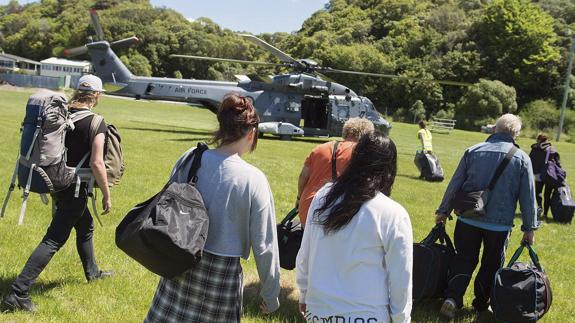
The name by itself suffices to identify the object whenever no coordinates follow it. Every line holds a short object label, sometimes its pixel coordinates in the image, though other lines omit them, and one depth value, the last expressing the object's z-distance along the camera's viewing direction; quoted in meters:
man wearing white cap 3.92
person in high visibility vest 13.12
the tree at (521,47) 54.09
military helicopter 21.33
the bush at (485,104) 47.88
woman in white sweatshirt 2.27
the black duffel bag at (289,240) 4.61
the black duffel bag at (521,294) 4.05
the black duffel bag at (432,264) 4.40
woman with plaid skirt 2.54
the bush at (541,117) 46.81
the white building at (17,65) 80.90
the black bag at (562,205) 9.35
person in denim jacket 4.42
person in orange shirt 4.13
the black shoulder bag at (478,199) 4.39
